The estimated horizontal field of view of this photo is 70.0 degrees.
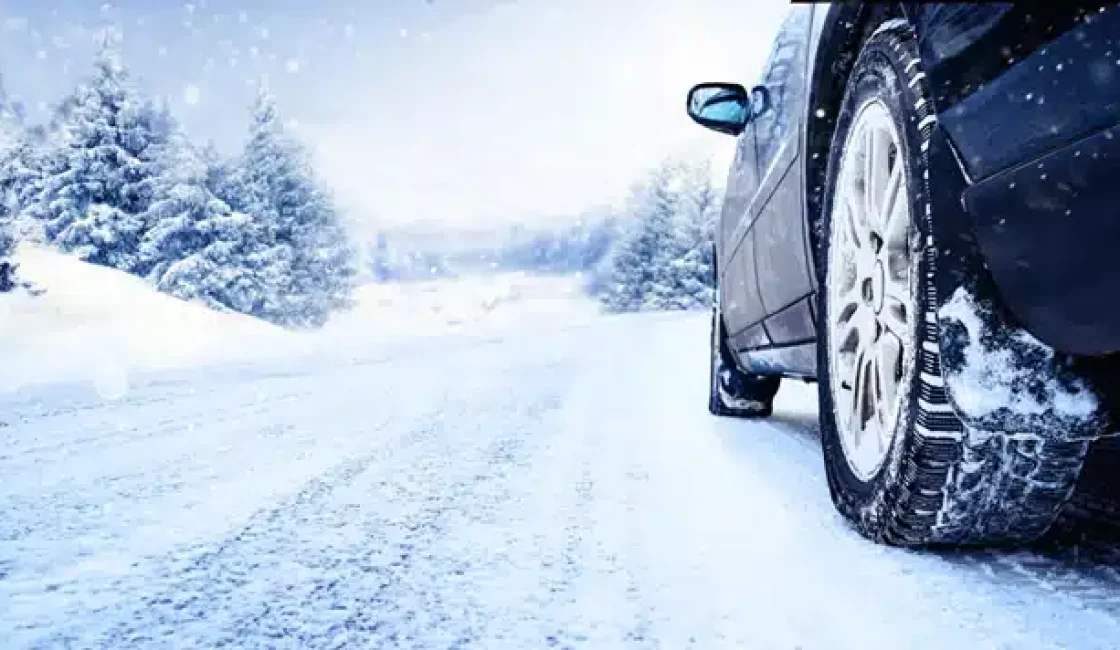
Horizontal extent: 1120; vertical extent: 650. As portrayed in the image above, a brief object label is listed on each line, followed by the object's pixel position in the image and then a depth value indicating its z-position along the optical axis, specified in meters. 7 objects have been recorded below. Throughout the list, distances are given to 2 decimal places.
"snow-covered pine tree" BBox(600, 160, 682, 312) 42.78
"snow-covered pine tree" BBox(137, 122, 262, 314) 26.08
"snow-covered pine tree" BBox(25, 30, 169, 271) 25.00
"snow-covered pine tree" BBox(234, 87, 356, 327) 31.72
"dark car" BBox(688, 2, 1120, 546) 1.07
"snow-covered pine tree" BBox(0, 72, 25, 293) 15.38
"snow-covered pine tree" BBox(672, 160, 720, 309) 41.72
